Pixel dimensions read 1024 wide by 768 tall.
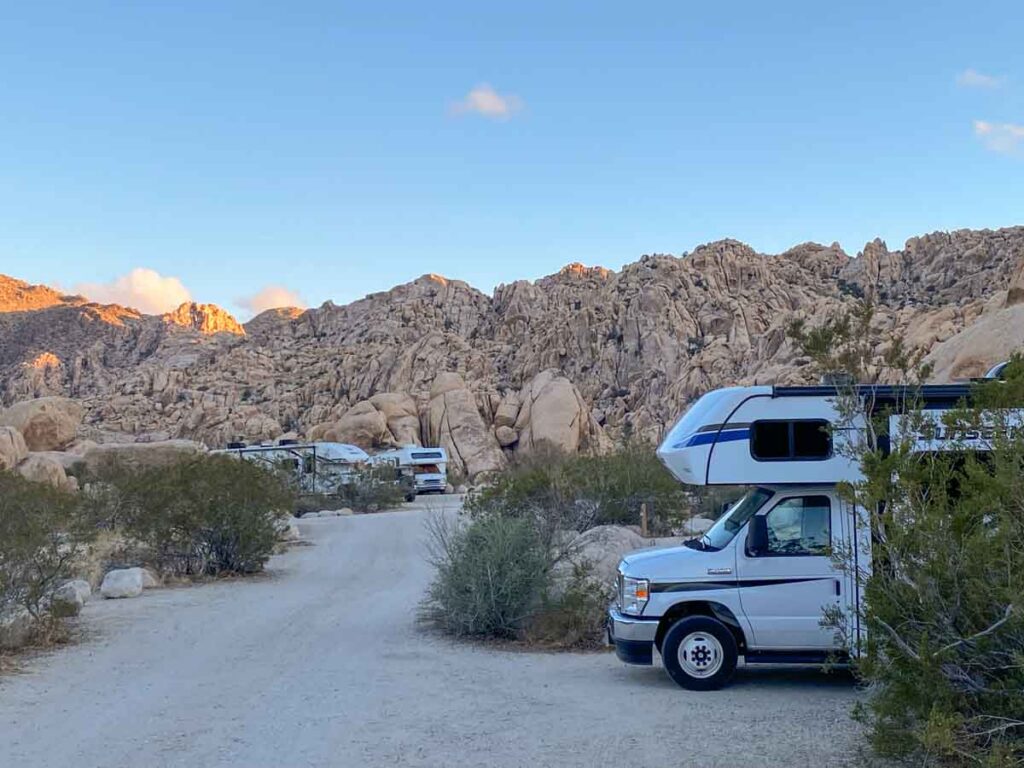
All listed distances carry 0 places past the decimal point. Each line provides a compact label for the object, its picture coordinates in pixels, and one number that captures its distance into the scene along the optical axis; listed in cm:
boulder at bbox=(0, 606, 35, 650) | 1195
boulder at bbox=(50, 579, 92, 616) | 1291
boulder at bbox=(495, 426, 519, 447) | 7000
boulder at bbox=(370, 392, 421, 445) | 7056
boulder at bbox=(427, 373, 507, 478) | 6781
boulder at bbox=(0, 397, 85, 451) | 4981
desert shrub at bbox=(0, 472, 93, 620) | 1207
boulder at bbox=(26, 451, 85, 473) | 4453
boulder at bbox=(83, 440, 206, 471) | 4434
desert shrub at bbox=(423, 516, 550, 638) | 1282
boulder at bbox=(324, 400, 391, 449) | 6825
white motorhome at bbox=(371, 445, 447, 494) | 5503
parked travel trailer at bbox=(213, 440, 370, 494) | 4950
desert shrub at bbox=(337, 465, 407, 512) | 4731
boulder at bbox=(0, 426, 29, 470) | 4025
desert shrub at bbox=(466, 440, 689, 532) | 1865
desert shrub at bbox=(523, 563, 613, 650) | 1233
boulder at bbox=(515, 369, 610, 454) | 6512
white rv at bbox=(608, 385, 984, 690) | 942
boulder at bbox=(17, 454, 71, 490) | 3781
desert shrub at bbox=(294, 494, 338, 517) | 4452
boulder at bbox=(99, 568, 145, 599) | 1716
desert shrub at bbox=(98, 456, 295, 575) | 1986
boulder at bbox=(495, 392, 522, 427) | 7138
